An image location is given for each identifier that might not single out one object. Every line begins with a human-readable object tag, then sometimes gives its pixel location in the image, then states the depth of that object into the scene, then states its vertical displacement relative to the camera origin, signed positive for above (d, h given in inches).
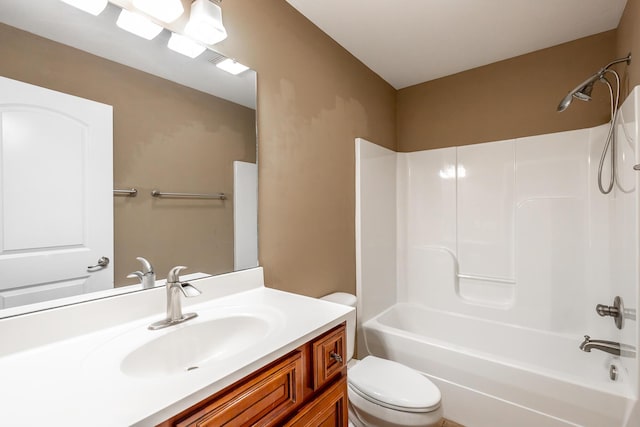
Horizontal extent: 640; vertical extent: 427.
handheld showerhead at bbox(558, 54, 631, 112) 62.5 +27.2
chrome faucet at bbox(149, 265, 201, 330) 39.0 -11.0
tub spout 64.3 -29.3
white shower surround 69.1 -9.6
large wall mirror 32.9 +9.9
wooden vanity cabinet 26.5 -19.2
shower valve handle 64.0 -22.2
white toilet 54.5 -34.9
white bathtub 58.3 -37.6
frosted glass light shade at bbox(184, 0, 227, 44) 44.9 +29.8
